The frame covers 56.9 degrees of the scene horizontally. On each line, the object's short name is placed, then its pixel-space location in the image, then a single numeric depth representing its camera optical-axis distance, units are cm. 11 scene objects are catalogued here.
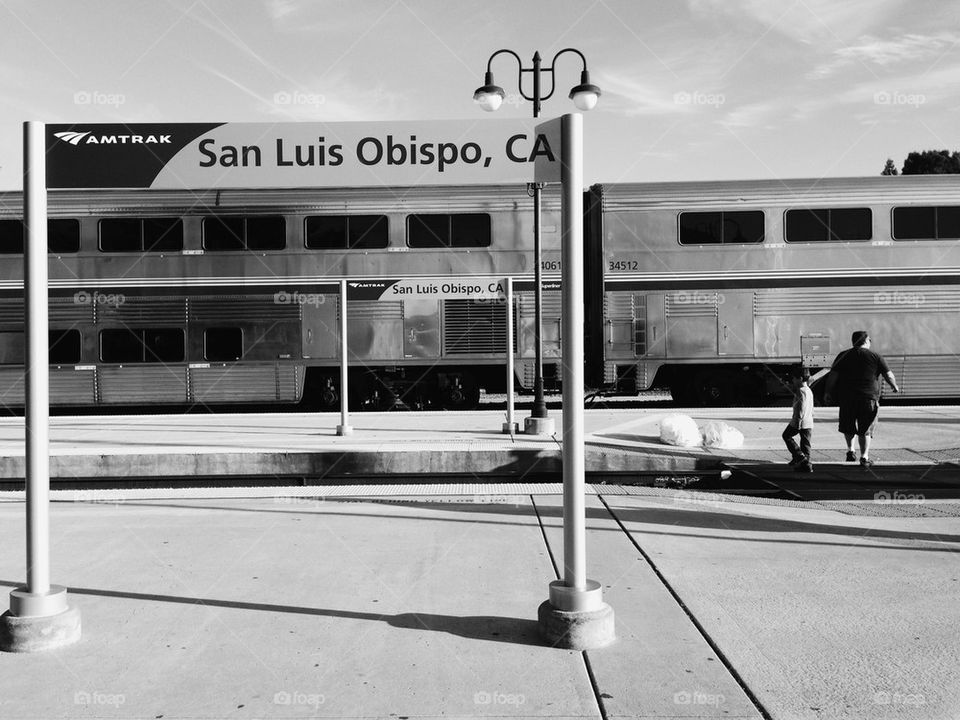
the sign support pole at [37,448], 419
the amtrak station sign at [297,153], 446
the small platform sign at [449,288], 1219
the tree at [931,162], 4741
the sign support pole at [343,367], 1192
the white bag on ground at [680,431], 1095
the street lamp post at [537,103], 1180
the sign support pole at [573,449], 421
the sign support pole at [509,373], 1205
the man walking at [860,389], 970
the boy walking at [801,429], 968
